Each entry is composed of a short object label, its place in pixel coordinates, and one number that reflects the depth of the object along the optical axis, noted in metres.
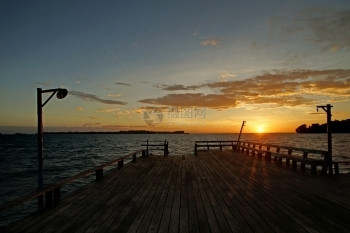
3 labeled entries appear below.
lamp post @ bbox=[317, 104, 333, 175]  12.88
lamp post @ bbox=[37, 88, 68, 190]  7.55
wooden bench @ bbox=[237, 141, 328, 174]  11.54
